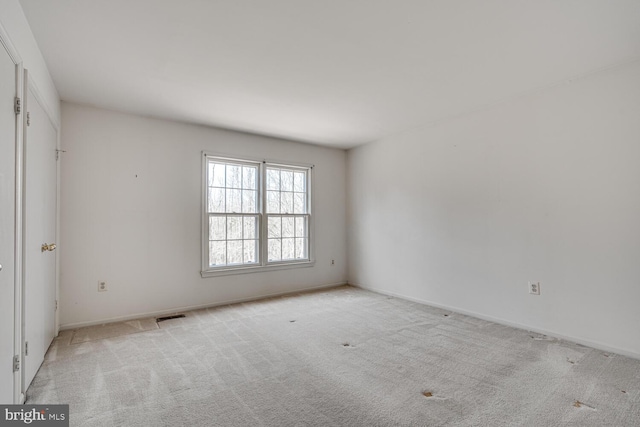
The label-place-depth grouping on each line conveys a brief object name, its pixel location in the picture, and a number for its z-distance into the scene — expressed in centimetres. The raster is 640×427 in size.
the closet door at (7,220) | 157
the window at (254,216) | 422
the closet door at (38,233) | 204
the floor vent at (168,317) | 356
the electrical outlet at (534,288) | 310
